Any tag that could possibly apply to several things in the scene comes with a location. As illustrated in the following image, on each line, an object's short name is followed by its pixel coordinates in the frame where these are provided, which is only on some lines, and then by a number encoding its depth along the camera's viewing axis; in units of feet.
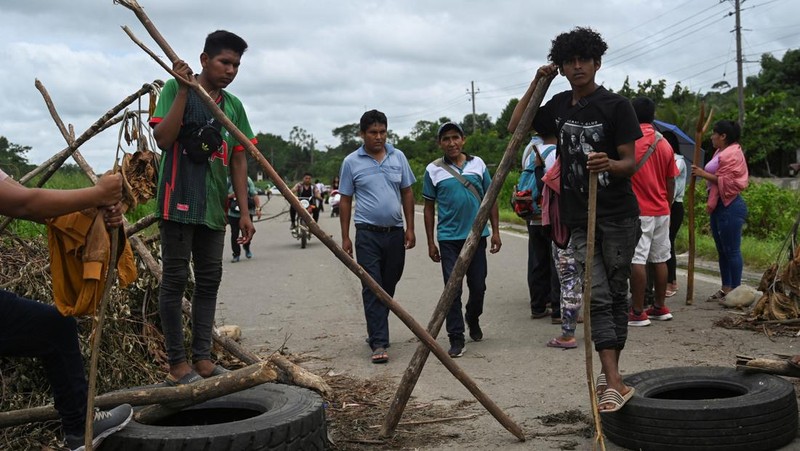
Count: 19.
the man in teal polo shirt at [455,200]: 23.31
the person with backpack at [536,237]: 25.60
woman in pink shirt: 28.14
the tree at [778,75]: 146.30
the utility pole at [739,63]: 113.66
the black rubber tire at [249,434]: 12.41
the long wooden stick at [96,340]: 11.39
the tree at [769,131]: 109.19
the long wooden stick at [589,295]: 13.30
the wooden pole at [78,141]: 16.30
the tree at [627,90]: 124.98
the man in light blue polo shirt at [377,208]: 22.97
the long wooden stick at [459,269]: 15.29
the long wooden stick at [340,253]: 13.58
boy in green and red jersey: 14.79
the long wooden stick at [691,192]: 27.81
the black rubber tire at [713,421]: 13.34
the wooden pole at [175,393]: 13.48
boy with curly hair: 15.07
